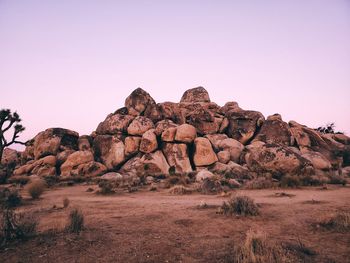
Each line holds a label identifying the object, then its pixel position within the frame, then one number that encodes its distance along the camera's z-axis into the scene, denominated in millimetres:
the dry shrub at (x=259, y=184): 14539
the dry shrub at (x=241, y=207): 7578
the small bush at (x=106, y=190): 14023
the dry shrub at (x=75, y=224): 5879
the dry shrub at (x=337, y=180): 15499
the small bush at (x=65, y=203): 9789
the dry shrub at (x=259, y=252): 3965
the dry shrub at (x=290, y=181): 14664
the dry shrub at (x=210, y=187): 13453
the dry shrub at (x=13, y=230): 5234
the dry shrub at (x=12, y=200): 10474
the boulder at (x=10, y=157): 30730
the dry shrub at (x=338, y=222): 5852
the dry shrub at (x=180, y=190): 13650
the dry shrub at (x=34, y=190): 12586
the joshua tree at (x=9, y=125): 21250
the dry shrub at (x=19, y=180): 19828
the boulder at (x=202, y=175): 18234
